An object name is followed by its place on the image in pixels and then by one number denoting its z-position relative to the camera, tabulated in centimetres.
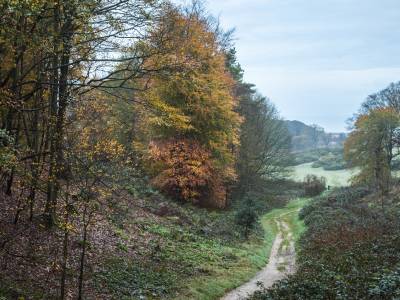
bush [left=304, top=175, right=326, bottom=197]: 5153
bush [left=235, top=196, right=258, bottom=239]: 2477
